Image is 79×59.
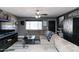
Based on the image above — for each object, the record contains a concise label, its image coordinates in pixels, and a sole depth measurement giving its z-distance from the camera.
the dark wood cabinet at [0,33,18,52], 2.74
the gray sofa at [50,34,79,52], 1.40
